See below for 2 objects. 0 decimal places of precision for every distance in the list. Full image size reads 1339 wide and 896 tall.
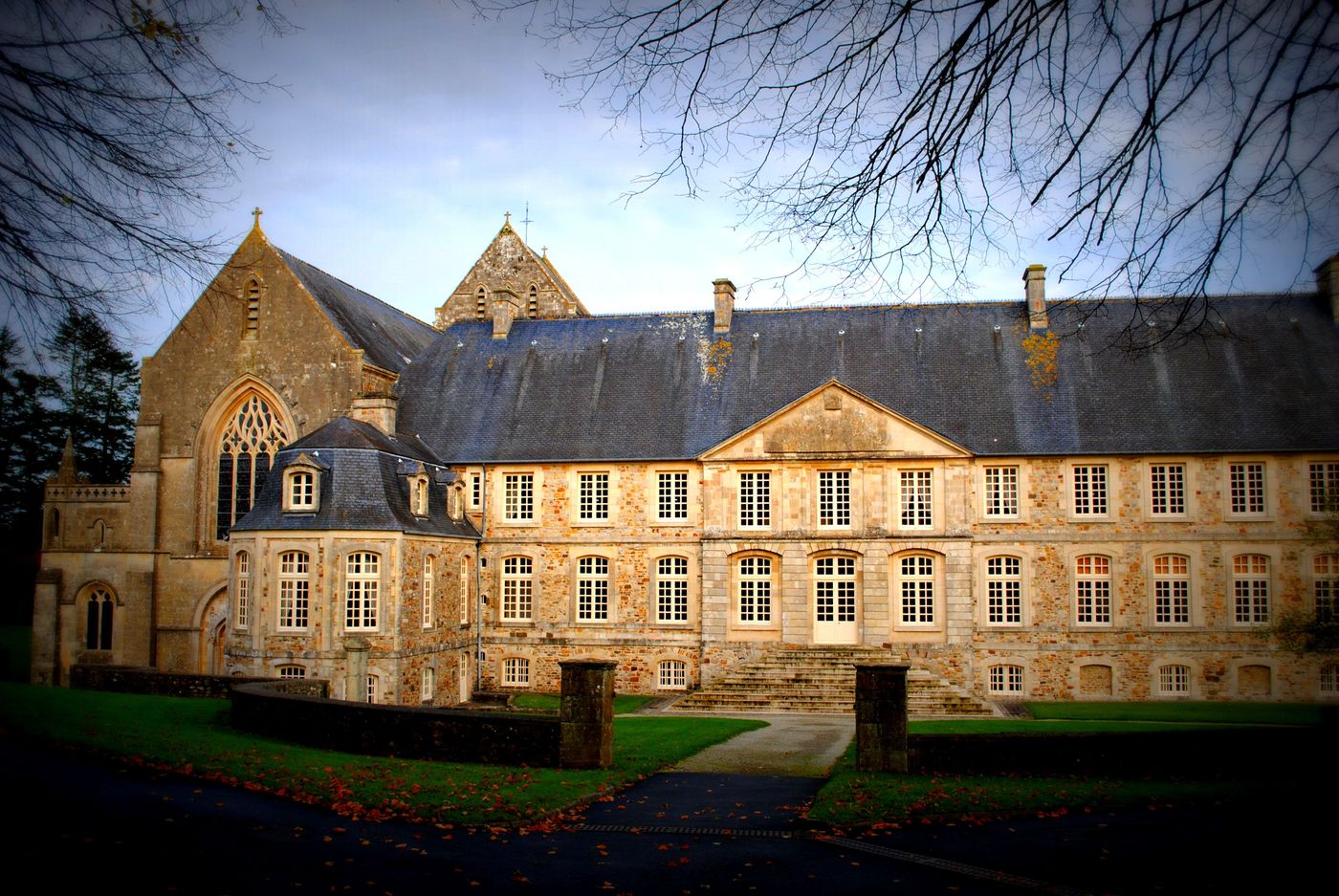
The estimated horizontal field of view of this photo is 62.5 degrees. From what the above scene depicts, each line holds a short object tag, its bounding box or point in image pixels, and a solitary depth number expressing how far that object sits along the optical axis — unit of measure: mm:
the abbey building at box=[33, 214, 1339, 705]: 29641
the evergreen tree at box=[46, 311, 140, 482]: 50500
